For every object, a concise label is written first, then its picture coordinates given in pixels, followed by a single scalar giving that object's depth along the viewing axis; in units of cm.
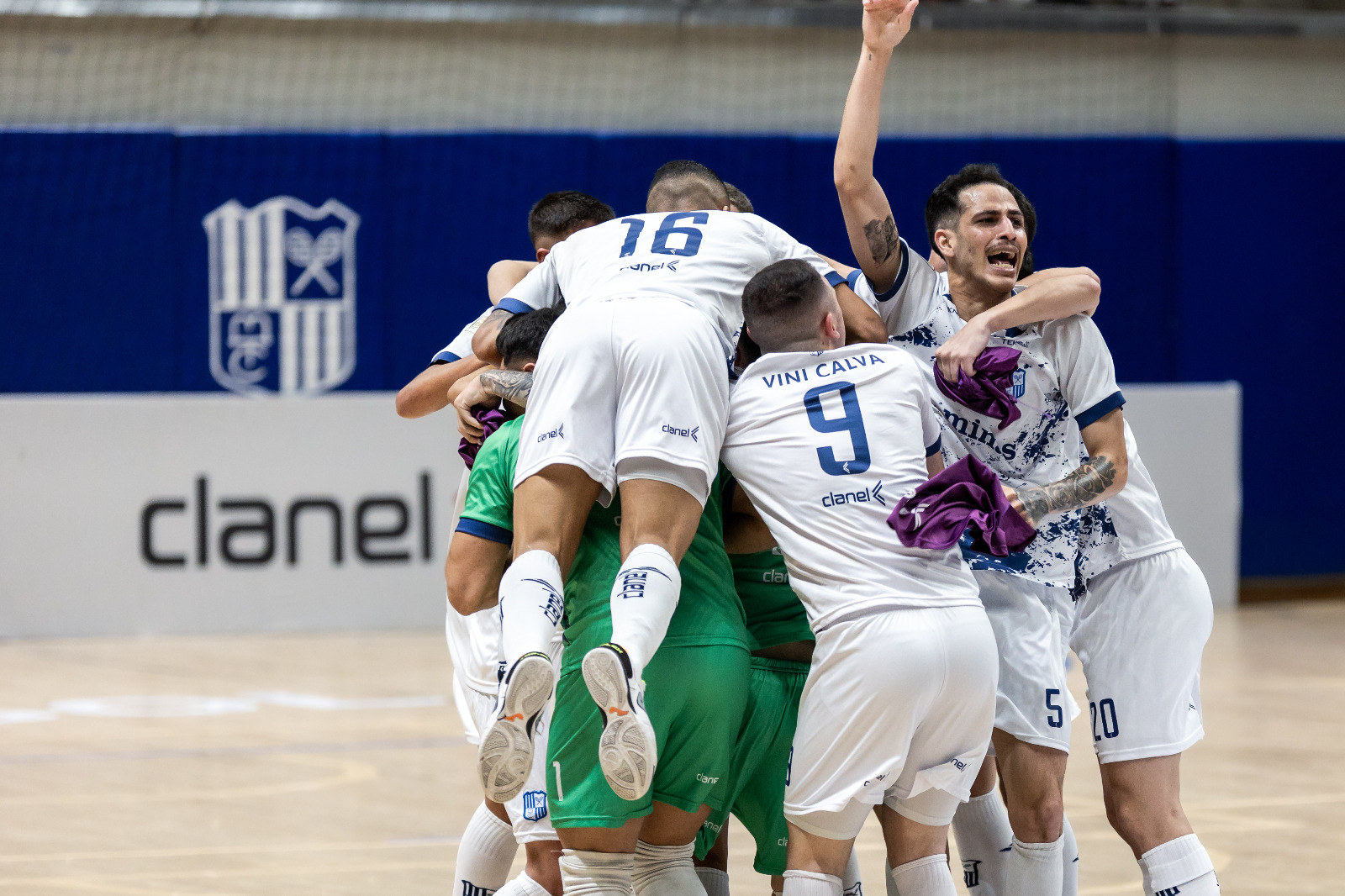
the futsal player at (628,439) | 747
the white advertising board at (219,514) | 2398
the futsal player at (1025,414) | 892
